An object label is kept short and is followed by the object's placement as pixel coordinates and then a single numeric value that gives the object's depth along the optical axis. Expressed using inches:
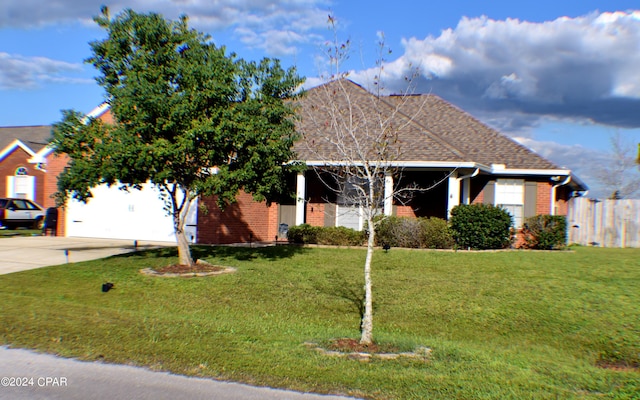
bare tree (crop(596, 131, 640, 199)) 1197.1
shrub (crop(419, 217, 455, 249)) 611.2
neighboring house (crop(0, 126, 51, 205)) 1237.1
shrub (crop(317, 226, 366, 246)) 640.6
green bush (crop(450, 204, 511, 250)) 597.3
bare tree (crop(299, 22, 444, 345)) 294.2
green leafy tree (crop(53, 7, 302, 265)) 428.1
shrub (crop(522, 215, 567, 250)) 629.3
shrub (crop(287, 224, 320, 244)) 663.8
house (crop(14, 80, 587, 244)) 677.9
